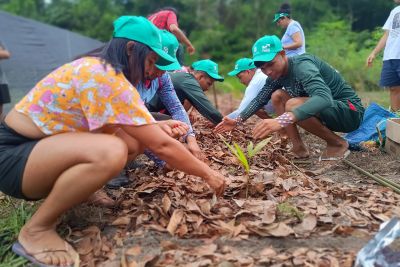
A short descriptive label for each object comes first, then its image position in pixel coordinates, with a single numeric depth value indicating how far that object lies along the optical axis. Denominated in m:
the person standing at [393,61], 5.11
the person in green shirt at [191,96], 3.98
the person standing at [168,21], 5.39
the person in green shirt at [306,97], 3.55
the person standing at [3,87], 4.14
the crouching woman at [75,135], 2.13
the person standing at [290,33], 5.74
